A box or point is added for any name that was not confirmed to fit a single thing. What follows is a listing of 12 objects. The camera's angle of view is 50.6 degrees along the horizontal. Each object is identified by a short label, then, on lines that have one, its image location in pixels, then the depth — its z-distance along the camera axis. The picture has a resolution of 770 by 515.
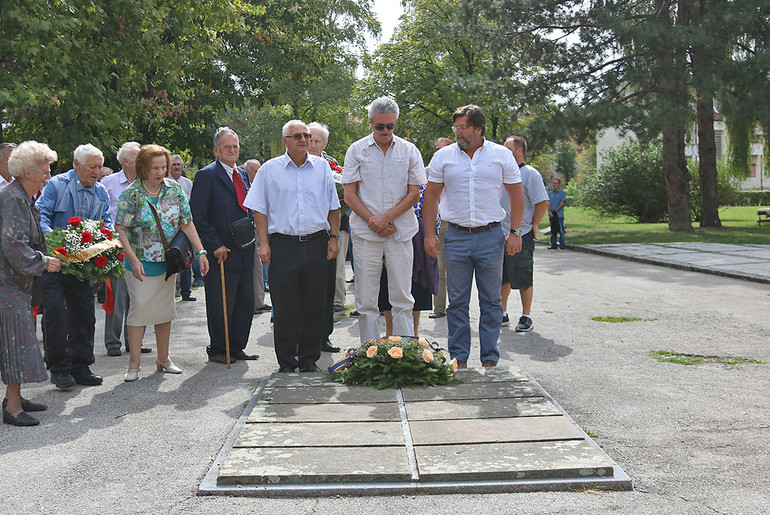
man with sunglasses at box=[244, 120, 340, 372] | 6.66
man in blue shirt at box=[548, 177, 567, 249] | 22.19
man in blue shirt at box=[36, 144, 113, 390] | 6.67
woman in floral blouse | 6.96
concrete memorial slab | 4.11
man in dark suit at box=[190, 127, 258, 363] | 7.49
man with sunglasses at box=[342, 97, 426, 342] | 6.75
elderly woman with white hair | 5.54
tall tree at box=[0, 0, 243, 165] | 13.32
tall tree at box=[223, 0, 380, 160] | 25.72
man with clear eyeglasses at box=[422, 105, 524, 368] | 6.58
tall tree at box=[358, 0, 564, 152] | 28.00
